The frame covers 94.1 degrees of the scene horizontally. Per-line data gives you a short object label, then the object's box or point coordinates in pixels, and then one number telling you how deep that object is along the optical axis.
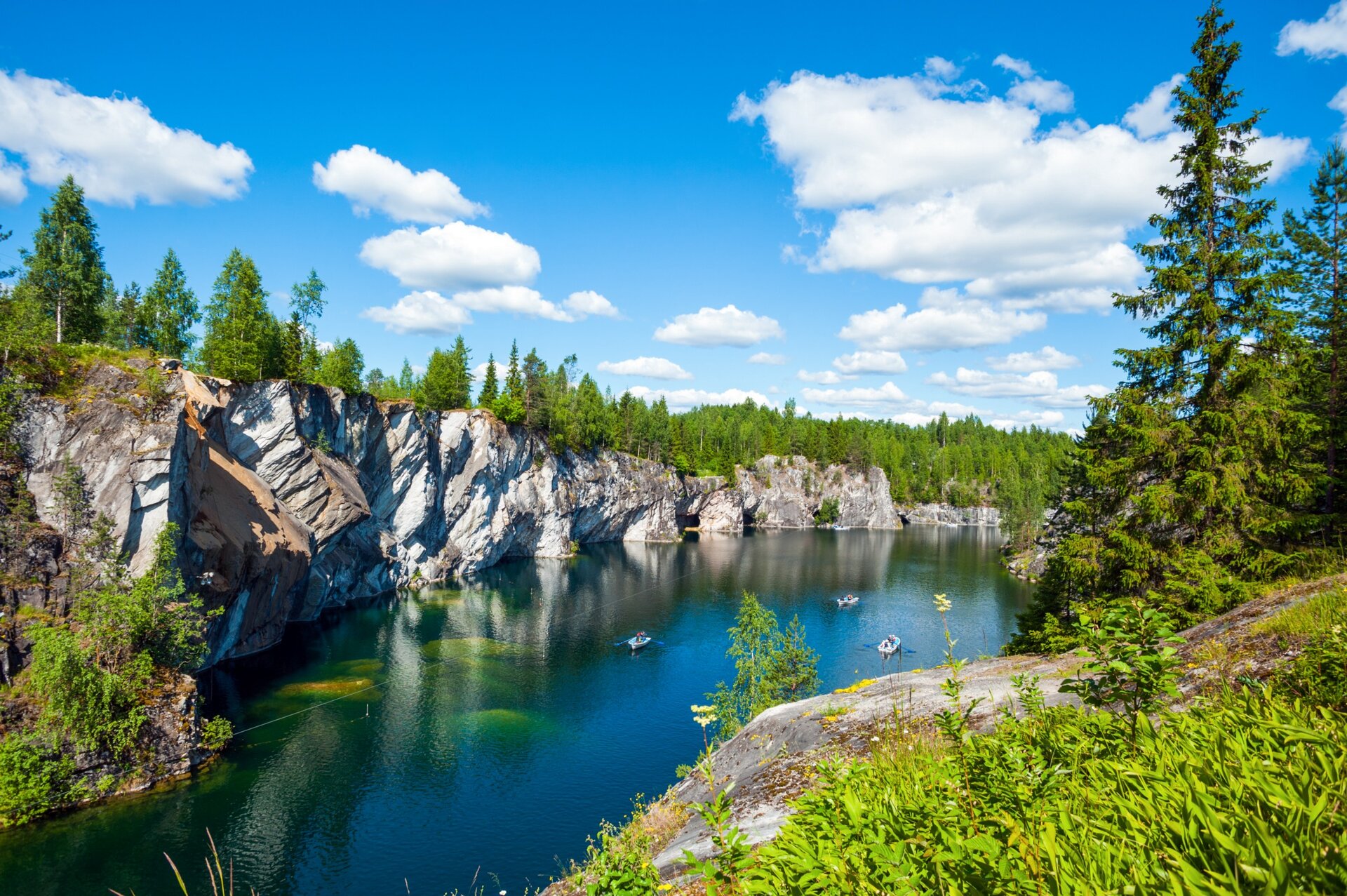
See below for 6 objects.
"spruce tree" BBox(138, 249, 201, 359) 53.95
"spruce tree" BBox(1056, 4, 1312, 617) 14.28
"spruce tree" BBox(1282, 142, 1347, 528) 17.19
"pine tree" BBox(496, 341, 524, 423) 75.75
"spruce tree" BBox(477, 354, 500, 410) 80.03
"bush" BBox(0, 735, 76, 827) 21.45
